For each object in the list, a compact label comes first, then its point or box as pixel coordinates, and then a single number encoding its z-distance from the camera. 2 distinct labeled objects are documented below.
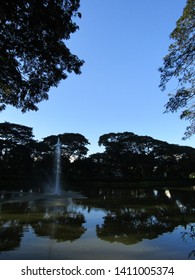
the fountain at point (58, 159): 43.06
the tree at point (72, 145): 49.91
